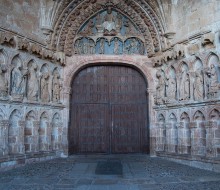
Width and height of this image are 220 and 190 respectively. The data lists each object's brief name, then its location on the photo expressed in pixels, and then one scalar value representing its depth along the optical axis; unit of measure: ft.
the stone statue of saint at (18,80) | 25.94
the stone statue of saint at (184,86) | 27.66
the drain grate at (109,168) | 22.24
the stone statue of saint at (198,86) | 25.95
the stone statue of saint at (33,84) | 27.94
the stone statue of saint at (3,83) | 24.39
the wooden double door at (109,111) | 32.68
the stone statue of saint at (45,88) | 29.45
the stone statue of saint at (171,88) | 29.53
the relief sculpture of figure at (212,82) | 24.38
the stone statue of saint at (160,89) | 30.94
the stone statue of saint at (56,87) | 31.01
